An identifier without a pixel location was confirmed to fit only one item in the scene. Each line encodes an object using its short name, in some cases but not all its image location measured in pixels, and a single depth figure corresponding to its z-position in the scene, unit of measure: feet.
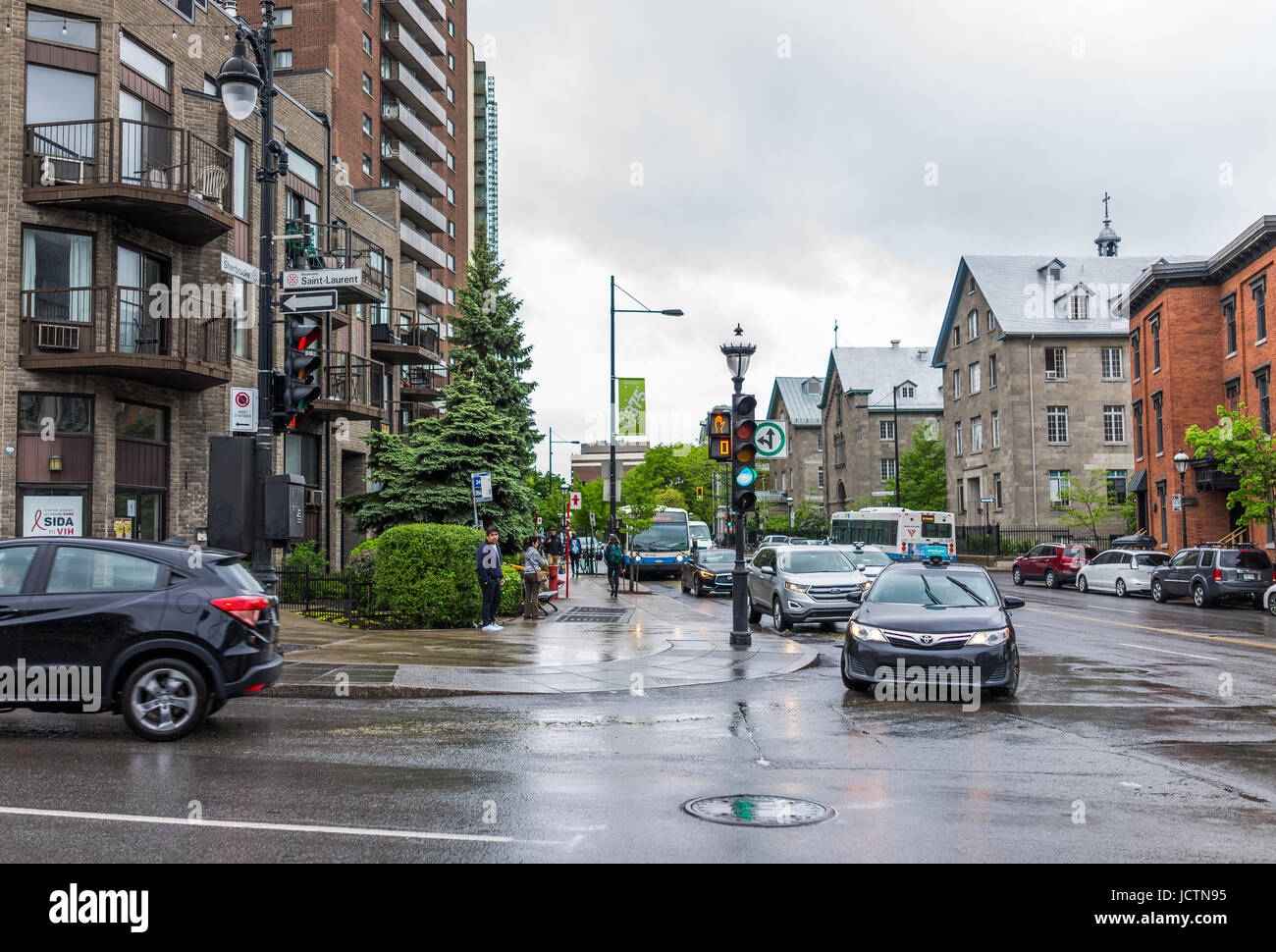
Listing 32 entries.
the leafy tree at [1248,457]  98.94
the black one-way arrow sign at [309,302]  43.88
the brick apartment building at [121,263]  66.80
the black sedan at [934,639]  37.17
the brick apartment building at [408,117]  148.25
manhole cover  20.45
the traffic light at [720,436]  56.39
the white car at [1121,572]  110.52
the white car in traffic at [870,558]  84.79
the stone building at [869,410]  264.31
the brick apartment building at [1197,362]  119.14
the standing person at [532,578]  70.13
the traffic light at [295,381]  42.83
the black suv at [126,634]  28.66
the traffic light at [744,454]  54.75
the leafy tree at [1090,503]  163.43
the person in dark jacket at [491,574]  61.21
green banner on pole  106.11
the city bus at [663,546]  145.28
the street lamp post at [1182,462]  116.88
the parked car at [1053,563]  128.67
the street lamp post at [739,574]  54.85
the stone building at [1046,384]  186.60
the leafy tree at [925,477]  226.99
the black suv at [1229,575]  92.32
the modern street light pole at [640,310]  109.09
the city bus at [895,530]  145.57
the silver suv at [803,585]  66.39
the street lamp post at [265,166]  41.11
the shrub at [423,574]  61.05
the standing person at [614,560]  102.01
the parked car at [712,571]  106.11
